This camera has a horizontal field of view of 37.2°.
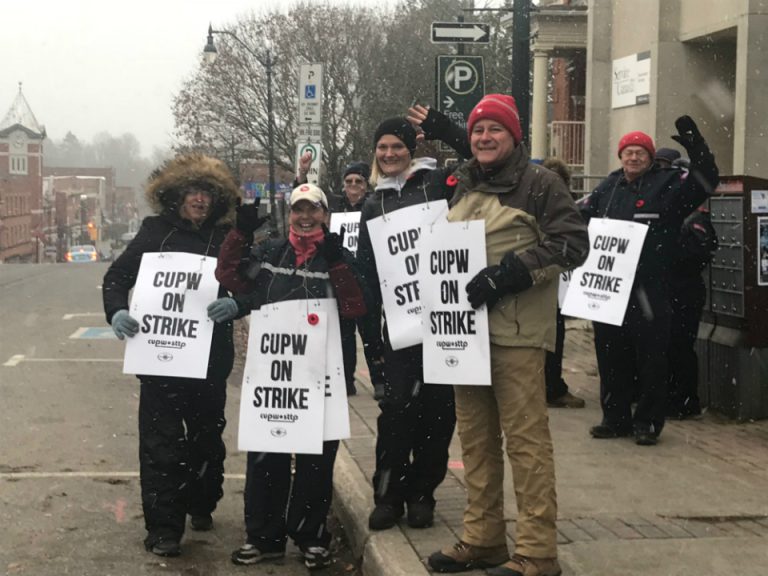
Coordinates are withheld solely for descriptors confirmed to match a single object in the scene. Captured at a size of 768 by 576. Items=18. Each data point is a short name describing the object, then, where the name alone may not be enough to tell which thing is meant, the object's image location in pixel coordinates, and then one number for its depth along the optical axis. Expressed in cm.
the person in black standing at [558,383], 944
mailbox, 861
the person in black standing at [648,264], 773
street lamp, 3498
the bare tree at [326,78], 4503
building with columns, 1562
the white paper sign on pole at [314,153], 1705
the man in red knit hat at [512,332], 488
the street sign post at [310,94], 1744
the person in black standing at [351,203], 945
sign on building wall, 1925
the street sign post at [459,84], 1231
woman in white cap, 566
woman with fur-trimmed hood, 596
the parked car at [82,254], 8475
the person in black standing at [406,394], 575
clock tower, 10394
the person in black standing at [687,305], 832
